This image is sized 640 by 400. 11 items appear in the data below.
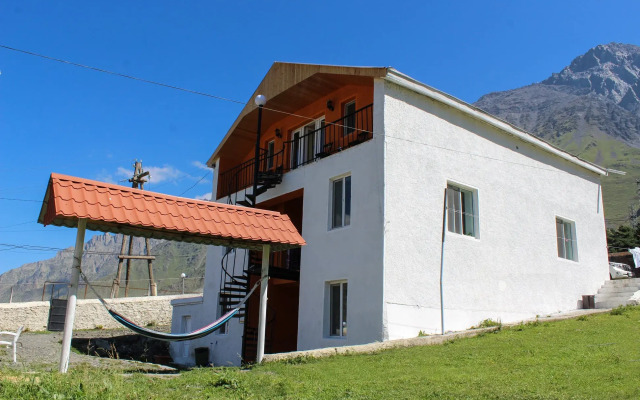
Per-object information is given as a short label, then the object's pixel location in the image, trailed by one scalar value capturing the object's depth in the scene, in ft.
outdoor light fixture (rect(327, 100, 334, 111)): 54.19
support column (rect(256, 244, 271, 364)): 34.22
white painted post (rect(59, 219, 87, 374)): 27.45
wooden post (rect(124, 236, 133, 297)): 101.98
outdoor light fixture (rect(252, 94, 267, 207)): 50.85
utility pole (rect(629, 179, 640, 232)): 247.35
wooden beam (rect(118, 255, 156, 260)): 103.67
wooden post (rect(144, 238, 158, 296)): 101.45
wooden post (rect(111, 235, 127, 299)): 98.40
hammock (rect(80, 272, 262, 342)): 28.12
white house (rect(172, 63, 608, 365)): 42.98
